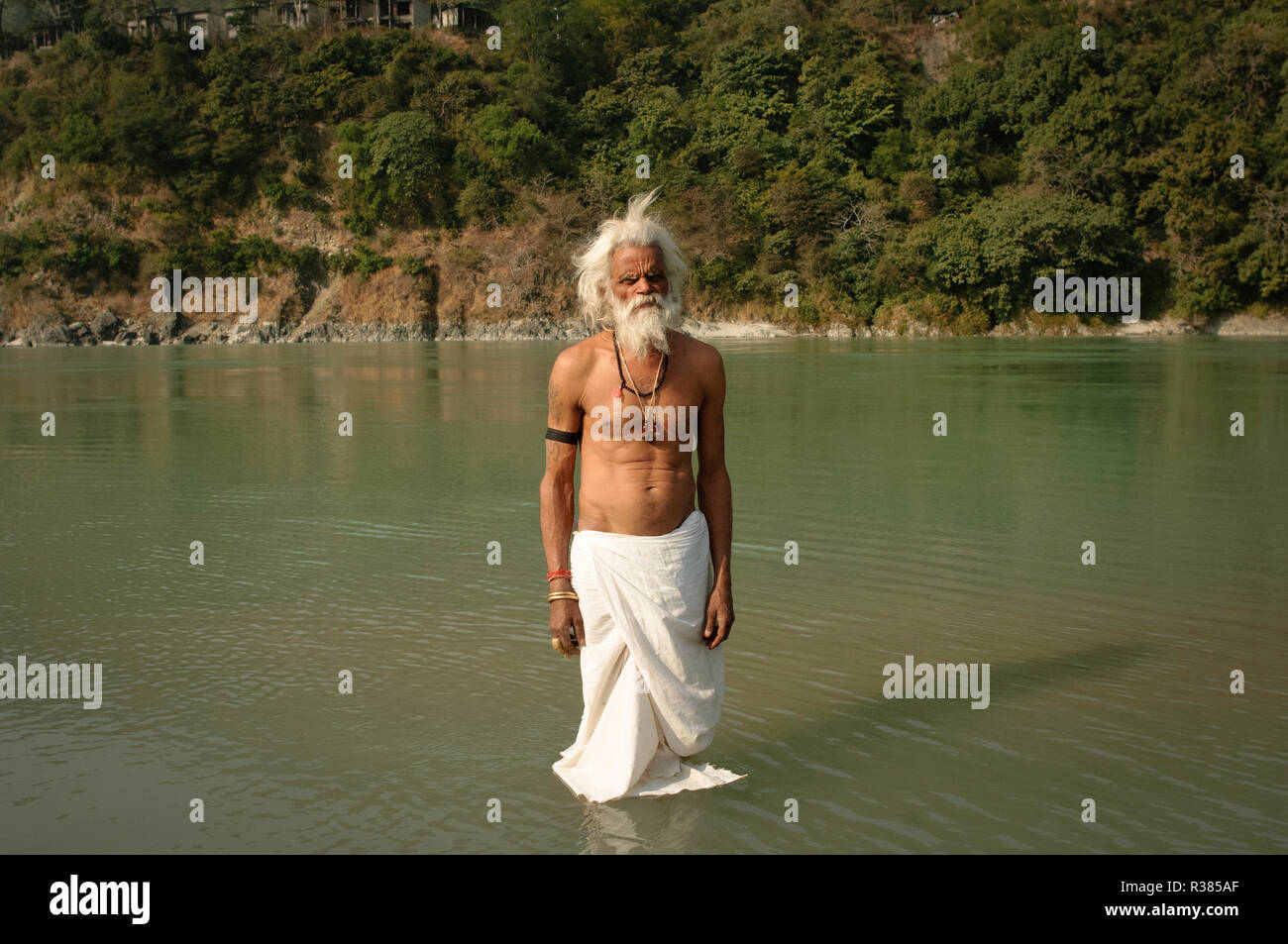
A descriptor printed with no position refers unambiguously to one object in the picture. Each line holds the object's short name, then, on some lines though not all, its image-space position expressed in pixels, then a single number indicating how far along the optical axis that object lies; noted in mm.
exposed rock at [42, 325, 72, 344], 59125
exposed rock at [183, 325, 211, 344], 60594
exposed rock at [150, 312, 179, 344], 60719
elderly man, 3975
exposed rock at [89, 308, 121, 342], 59625
